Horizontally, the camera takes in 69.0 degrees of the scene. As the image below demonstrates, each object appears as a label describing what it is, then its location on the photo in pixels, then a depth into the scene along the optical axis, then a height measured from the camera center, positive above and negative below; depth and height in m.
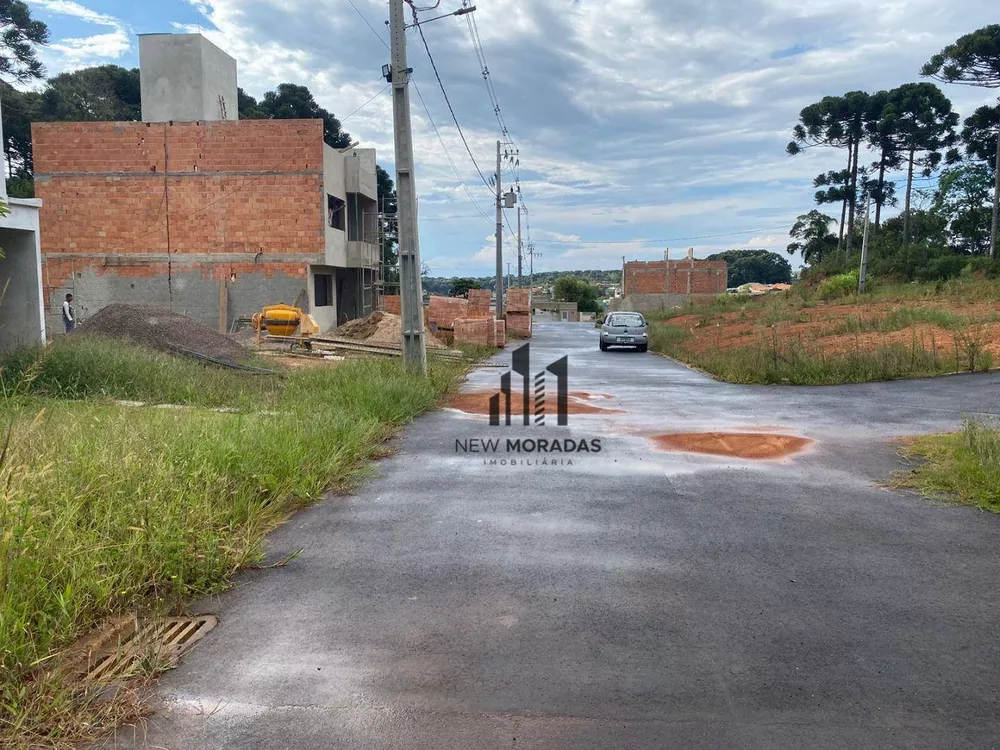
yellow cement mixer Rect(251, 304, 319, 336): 24.12 -1.12
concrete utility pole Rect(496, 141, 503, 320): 38.47 +1.16
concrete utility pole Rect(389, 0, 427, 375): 13.27 +1.42
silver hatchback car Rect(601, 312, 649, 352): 26.44 -1.44
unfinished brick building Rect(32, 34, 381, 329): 27.07 +2.73
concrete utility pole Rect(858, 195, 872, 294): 36.47 +1.50
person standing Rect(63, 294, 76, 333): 22.90 -0.97
